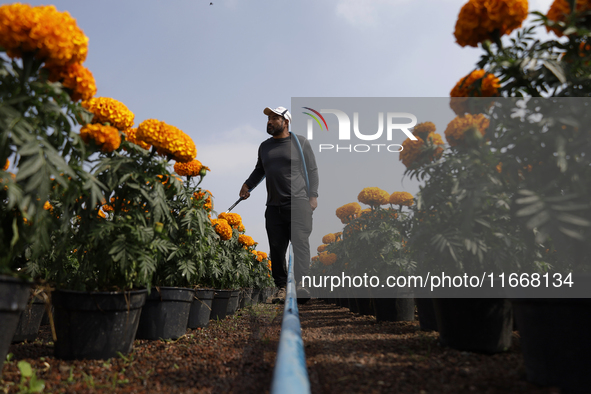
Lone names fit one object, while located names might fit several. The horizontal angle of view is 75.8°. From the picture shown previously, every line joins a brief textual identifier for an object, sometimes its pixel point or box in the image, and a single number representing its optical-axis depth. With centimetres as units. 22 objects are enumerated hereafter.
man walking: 441
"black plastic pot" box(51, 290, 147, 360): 212
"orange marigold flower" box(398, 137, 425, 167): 221
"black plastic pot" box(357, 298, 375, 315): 457
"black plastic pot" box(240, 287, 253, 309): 668
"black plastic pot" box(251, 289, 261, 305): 802
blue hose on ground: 112
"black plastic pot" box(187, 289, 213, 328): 356
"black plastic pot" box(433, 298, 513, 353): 200
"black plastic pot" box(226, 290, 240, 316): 515
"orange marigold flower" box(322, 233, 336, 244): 708
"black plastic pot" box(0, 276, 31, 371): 148
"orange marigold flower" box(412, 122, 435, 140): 223
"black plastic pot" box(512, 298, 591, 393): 139
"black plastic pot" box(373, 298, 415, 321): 374
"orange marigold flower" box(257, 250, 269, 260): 732
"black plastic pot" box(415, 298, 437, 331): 289
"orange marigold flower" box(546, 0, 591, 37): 159
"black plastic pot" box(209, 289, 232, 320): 422
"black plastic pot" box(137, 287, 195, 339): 281
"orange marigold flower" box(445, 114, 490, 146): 192
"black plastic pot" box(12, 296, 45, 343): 284
